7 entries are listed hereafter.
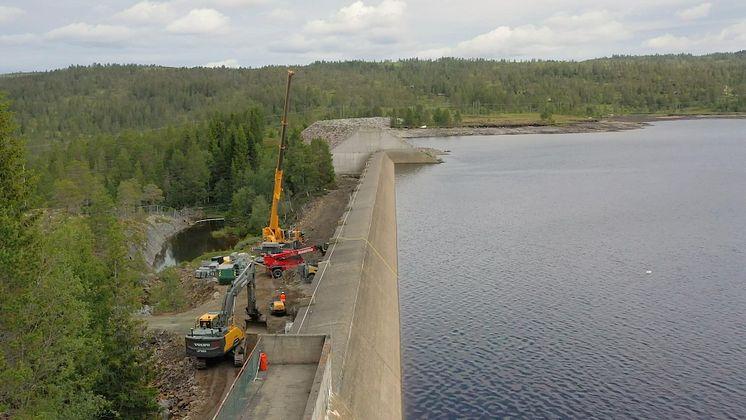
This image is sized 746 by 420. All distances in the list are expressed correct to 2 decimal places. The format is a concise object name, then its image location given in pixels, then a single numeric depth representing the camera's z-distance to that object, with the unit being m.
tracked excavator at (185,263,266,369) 31.64
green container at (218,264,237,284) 45.94
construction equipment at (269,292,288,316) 38.56
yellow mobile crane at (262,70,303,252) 48.44
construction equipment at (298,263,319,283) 44.88
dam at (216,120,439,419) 21.25
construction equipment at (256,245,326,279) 46.56
